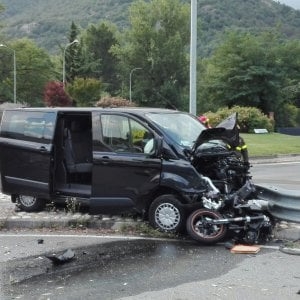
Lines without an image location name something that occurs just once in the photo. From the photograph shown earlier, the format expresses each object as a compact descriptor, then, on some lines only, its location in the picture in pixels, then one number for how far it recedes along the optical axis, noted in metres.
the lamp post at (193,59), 19.41
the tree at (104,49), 98.56
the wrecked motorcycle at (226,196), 7.53
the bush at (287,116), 62.94
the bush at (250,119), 39.25
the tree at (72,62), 87.62
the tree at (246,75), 56.91
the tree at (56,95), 57.44
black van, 8.00
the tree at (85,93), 67.00
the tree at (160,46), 79.19
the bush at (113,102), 34.44
